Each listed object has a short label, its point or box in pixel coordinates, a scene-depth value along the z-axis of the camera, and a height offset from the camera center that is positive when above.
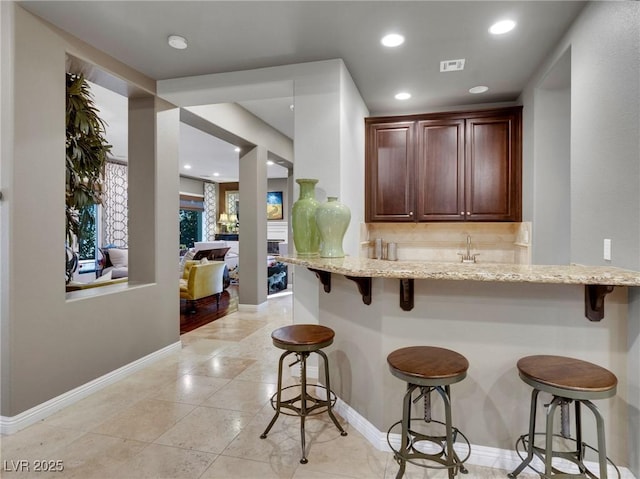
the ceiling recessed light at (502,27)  2.50 +1.44
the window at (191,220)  10.82 +0.47
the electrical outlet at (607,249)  1.98 -0.08
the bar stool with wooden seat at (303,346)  2.08 -0.63
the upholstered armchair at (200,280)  5.62 -0.71
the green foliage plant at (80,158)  2.89 +0.65
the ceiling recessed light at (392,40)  2.69 +1.45
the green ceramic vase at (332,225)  2.35 +0.06
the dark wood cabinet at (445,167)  3.87 +0.74
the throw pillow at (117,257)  7.60 -0.43
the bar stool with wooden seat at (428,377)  1.61 -0.62
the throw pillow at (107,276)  5.61 -0.63
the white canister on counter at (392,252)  4.45 -0.21
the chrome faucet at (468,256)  4.23 -0.25
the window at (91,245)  7.90 -0.19
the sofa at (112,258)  7.60 -0.46
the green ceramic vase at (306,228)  2.59 +0.05
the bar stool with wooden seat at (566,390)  1.45 -0.62
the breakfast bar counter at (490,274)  1.56 -0.18
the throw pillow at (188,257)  6.63 -0.40
